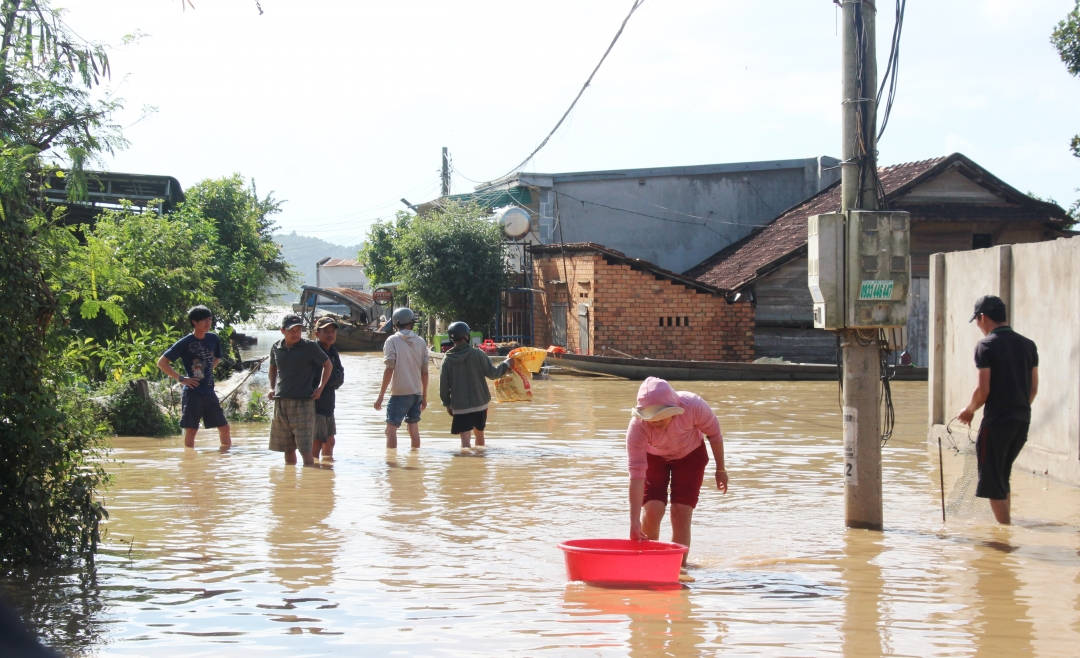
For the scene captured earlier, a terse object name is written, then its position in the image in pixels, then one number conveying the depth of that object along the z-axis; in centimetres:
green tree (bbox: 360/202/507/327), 3288
